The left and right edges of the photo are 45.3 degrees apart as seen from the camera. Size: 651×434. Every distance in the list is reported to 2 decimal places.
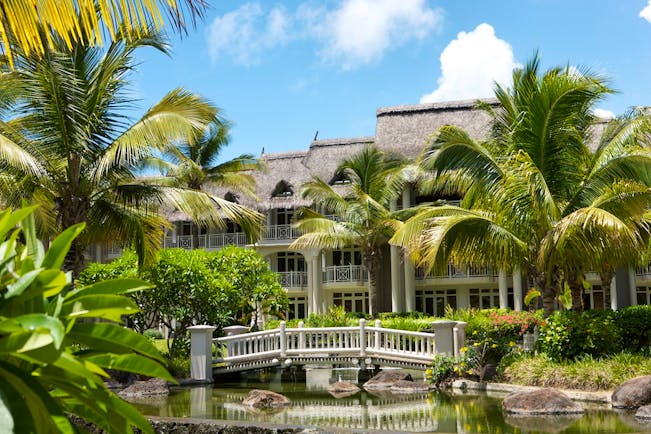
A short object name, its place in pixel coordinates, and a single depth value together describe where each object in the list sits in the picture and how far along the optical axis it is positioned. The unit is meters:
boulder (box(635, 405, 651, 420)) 11.02
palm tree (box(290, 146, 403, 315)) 28.97
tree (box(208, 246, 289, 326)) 20.73
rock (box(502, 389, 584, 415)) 11.74
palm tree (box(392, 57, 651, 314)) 14.40
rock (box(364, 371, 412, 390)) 16.77
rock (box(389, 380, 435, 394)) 16.00
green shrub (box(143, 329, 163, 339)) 32.06
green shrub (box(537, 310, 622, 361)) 14.45
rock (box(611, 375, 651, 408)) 12.02
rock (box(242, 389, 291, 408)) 13.49
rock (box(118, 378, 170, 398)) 15.46
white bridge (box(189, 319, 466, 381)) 18.22
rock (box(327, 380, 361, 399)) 15.95
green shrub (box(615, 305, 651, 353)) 14.86
